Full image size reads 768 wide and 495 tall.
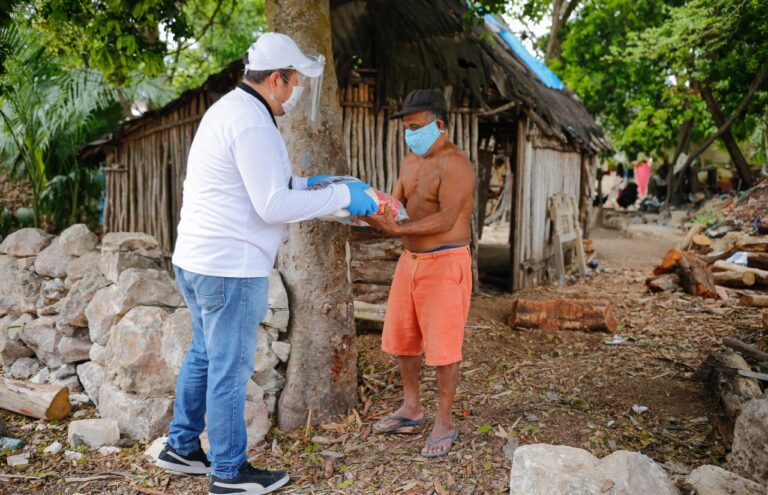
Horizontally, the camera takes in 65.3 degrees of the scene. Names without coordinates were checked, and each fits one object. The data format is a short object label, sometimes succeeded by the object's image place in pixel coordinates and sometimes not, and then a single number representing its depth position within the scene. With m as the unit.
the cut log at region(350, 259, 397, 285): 6.52
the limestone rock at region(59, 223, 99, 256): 5.94
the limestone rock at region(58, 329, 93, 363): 5.15
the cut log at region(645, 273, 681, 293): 8.48
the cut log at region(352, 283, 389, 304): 6.36
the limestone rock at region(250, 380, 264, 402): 3.96
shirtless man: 3.51
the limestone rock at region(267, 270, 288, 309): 4.01
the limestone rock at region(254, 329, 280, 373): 4.05
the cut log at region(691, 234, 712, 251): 10.99
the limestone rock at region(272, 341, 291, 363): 4.08
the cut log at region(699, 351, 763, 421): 3.78
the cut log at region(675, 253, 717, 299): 7.98
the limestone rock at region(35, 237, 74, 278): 5.92
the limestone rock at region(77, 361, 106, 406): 4.77
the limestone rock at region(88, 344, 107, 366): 4.71
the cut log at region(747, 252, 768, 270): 8.67
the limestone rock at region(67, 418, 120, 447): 4.02
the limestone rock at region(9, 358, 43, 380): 5.59
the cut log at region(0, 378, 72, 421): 4.51
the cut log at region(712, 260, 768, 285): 8.23
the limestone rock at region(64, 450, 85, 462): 3.87
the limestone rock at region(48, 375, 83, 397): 5.03
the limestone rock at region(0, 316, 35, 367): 5.80
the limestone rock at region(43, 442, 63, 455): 4.00
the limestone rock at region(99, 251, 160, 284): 4.93
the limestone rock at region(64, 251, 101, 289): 5.63
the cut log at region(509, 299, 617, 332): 6.27
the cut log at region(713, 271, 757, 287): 8.20
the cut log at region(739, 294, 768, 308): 7.26
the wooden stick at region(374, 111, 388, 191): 7.39
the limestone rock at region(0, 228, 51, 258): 6.27
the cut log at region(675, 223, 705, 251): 11.66
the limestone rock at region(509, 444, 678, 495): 2.73
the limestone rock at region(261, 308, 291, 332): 4.05
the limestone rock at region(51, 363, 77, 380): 5.18
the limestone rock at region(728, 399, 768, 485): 3.01
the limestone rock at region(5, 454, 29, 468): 3.84
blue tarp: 11.02
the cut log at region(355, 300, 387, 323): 5.69
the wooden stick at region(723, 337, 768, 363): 4.62
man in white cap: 2.83
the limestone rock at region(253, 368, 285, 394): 4.07
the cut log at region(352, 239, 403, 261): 6.55
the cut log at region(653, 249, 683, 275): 8.83
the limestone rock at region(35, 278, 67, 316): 5.73
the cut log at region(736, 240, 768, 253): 9.27
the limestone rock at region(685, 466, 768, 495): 2.73
